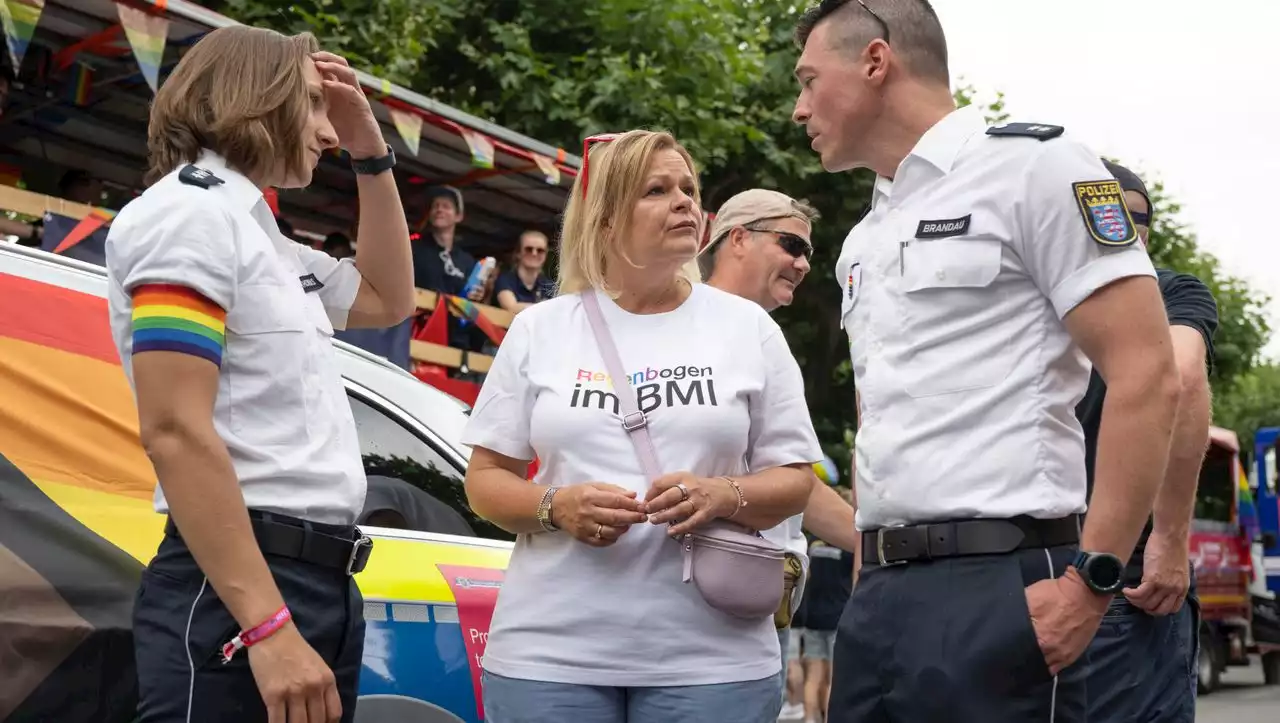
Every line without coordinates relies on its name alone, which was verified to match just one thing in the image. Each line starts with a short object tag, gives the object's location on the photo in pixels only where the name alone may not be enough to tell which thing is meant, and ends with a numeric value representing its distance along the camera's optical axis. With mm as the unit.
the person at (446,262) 9180
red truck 16594
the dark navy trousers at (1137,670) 3295
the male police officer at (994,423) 2291
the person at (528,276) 9828
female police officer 2107
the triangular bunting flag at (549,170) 9992
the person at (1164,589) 3246
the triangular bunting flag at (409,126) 8703
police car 2611
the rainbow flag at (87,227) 6230
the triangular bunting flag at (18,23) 6555
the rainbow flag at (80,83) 8312
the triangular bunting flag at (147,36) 7062
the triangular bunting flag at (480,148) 9438
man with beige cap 4477
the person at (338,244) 8891
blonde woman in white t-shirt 2773
